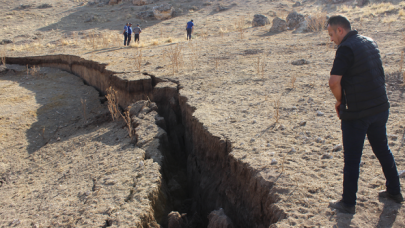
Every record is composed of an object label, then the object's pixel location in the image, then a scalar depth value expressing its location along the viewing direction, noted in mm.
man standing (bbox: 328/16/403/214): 2201
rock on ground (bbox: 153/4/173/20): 21047
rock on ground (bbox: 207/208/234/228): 2936
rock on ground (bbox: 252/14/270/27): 15205
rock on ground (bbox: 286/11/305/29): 12609
